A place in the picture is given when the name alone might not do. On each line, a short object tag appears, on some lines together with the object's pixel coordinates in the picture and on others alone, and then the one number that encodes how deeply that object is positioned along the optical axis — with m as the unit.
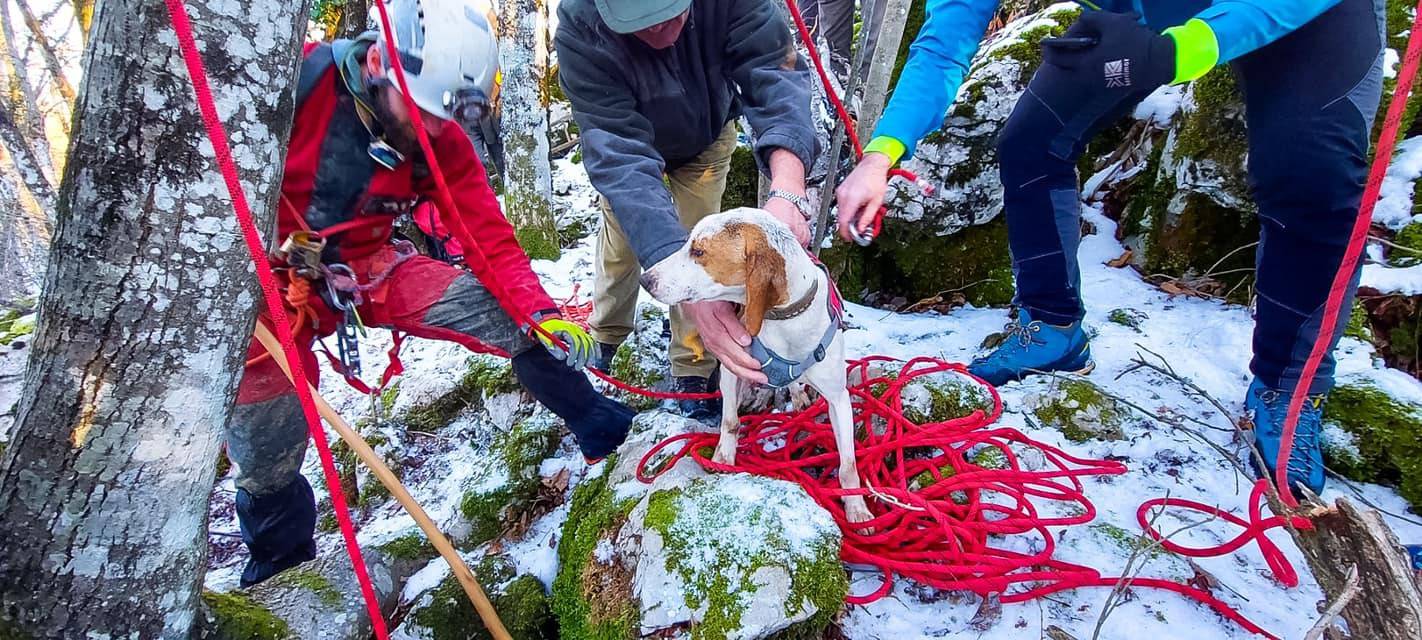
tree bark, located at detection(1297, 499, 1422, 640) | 1.23
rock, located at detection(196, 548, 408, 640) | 1.86
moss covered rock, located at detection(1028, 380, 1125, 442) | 2.73
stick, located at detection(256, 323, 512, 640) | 1.68
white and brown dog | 2.03
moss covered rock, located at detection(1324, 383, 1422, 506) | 2.35
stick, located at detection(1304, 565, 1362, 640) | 1.20
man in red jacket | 2.19
